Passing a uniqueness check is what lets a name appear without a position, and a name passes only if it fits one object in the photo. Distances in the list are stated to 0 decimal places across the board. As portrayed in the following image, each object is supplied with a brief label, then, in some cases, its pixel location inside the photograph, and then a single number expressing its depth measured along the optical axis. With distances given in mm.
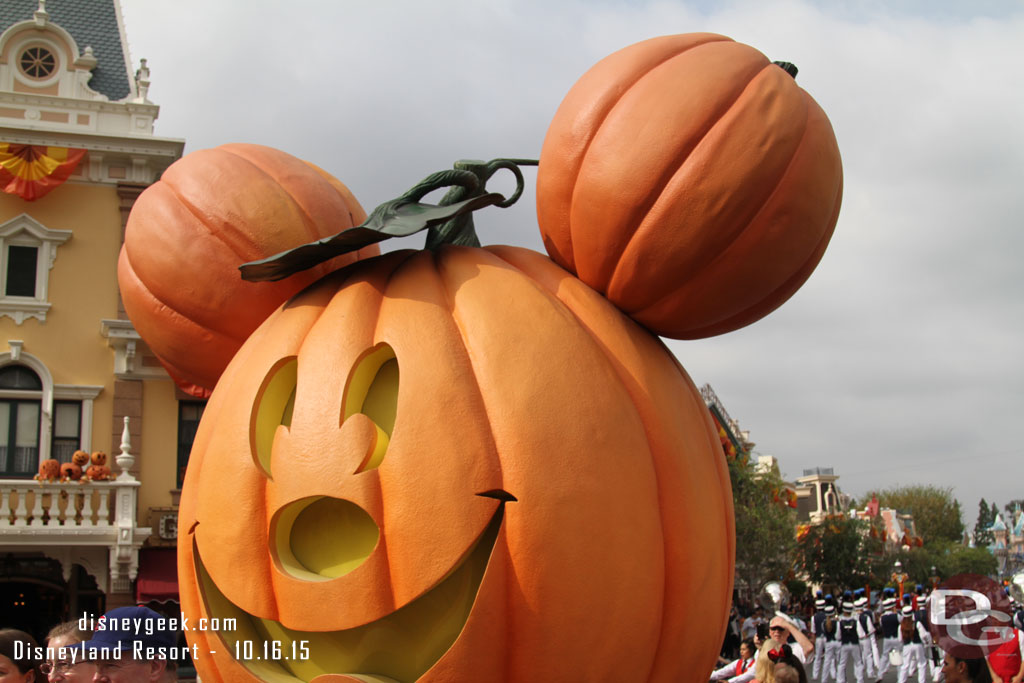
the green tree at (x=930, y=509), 67750
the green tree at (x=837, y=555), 42375
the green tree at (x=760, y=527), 31234
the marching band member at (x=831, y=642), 15227
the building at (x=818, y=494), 73550
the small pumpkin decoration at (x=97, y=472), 14617
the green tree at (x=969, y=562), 59931
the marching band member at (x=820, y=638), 15777
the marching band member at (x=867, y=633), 15188
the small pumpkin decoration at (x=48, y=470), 14078
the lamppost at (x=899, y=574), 44531
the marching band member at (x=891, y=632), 14653
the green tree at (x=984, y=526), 90750
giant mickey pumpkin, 2912
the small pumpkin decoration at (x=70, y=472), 14352
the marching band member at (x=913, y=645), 13484
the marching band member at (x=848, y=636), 14734
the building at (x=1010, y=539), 91250
